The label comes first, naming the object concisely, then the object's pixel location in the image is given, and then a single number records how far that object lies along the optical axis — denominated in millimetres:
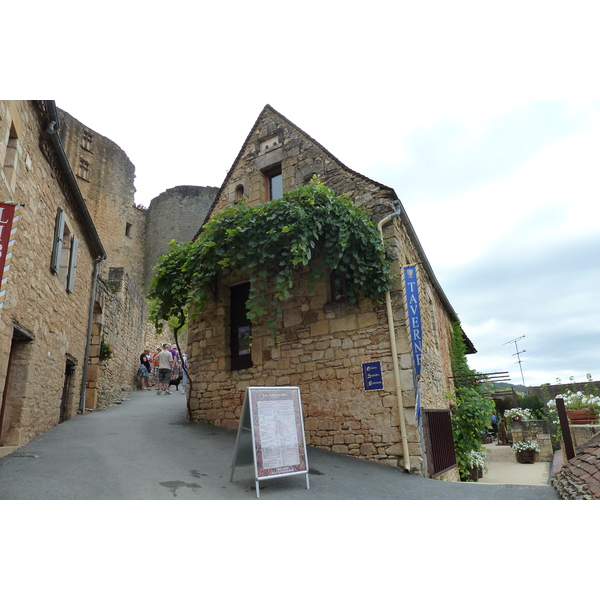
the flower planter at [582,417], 8883
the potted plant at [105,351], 10758
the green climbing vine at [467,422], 8702
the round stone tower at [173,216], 28734
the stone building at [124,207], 25828
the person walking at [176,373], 14734
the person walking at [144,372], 15195
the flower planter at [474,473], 9234
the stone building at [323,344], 6664
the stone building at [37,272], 5363
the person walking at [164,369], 13156
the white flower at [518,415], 14680
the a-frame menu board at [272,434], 4863
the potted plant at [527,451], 12070
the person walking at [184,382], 15037
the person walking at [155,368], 16516
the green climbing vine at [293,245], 6820
